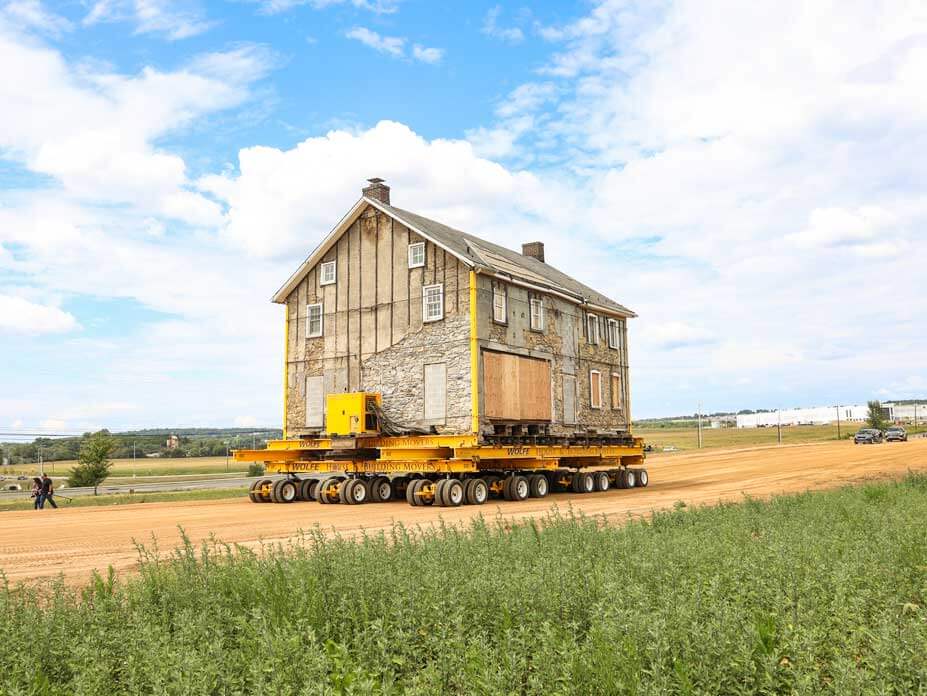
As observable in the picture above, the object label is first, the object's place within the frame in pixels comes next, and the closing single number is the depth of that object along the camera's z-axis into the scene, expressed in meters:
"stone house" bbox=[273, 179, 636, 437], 24.61
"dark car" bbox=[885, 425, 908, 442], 76.66
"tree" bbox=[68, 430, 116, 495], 48.38
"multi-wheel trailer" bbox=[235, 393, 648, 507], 22.48
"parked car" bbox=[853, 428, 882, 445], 72.56
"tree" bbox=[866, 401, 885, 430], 102.75
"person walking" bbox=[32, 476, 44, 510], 28.70
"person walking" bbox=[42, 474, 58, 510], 28.84
